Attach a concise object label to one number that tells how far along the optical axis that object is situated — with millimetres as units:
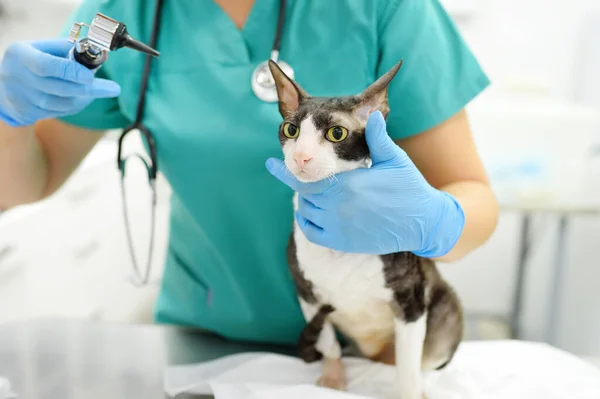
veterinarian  676
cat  517
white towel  657
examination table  731
